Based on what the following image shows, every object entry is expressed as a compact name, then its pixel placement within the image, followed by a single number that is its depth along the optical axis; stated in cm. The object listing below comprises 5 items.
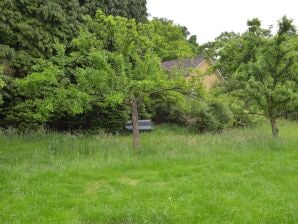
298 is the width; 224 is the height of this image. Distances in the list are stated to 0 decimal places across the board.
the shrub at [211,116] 1969
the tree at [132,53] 1214
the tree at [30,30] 1564
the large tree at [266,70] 1383
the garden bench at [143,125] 1912
